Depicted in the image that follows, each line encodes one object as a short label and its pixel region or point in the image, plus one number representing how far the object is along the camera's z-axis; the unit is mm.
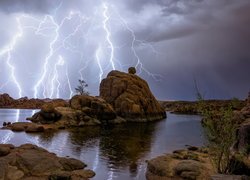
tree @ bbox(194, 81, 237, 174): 12645
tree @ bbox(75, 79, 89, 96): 83194
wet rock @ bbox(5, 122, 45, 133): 35582
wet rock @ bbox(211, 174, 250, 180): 10516
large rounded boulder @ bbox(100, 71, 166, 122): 59525
